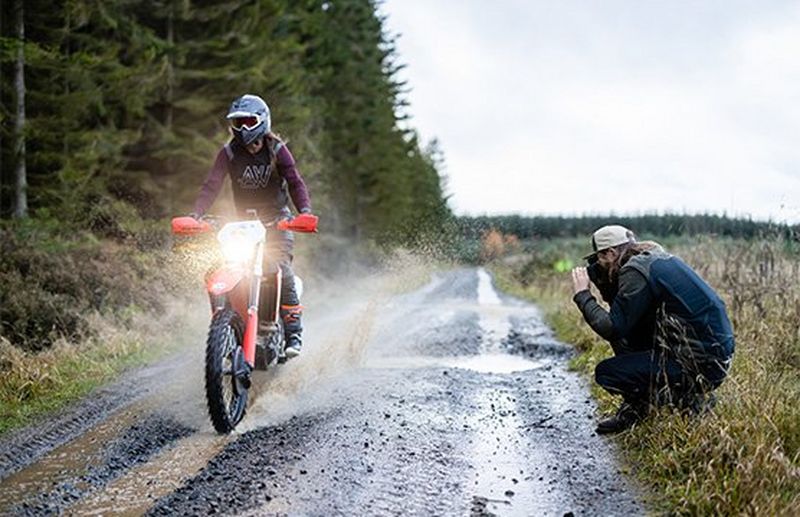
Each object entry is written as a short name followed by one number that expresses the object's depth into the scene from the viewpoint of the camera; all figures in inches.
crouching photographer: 213.6
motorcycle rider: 268.2
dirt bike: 221.5
